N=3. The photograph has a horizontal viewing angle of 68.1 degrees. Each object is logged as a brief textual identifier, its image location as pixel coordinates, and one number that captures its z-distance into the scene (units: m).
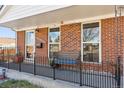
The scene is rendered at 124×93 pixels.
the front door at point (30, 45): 5.08
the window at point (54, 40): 4.32
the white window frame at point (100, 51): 3.38
